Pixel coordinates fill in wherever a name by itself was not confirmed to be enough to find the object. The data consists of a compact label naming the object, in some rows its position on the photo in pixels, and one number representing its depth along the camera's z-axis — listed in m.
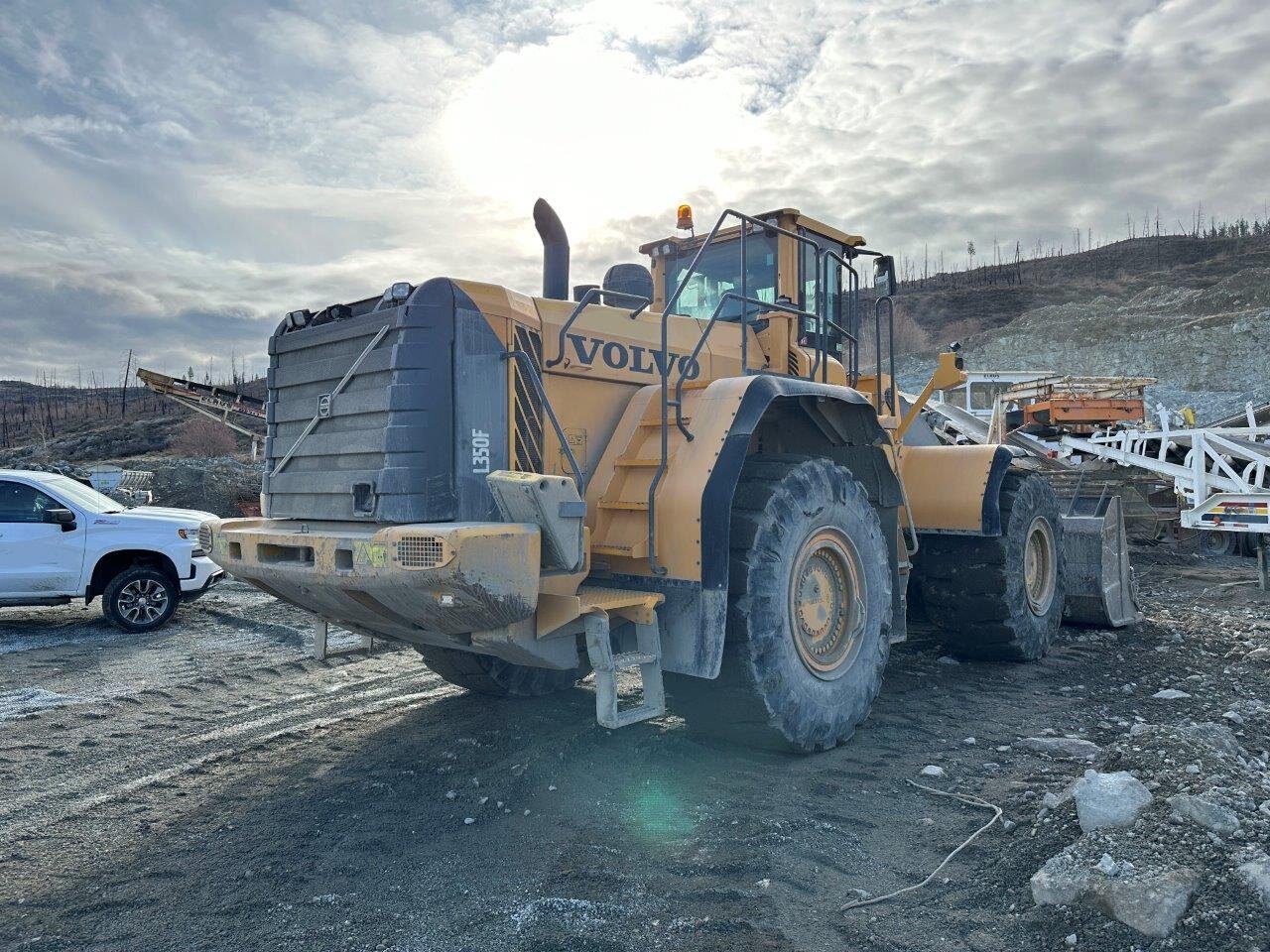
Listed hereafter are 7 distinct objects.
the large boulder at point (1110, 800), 3.28
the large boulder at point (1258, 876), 2.75
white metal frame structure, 10.79
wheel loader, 3.84
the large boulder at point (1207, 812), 3.12
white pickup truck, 8.77
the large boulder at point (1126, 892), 2.73
